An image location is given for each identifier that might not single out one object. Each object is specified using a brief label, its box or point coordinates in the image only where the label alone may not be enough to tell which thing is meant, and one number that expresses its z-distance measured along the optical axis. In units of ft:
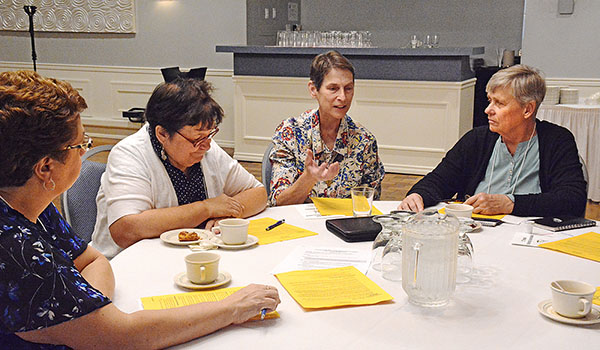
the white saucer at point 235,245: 6.09
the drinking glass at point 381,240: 5.60
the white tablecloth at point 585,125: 16.16
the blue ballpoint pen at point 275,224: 6.87
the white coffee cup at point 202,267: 5.04
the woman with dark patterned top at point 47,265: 3.61
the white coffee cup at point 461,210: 6.86
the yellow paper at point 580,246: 6.07
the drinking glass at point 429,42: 26.46
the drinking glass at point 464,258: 5.36
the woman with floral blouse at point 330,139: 9.33
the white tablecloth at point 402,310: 4.23
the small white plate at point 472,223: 6.23
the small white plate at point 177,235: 6.19
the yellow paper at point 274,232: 6.54
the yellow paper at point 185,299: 4.66
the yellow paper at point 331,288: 4.85
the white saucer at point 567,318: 4.46
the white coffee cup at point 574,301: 4.48
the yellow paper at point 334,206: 7.61
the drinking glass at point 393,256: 5.40
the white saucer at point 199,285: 5.04
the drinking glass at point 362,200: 7.20
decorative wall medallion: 26.89
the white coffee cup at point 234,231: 6.10
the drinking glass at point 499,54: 27.14
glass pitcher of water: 4.61
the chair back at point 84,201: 7.36
